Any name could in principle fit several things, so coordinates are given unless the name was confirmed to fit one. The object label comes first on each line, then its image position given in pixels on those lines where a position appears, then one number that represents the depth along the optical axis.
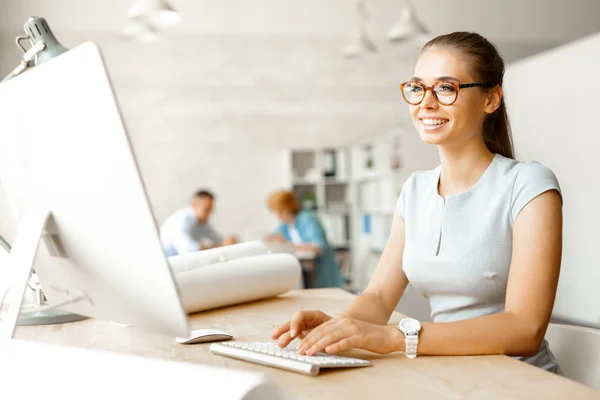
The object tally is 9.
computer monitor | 0.81
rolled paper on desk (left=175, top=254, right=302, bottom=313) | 1.66
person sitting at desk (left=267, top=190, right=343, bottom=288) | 6.60
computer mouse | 1.25
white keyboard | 0.99
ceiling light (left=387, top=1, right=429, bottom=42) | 6.09
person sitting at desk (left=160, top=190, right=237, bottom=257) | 6.81
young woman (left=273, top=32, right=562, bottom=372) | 1.23
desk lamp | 1.15
